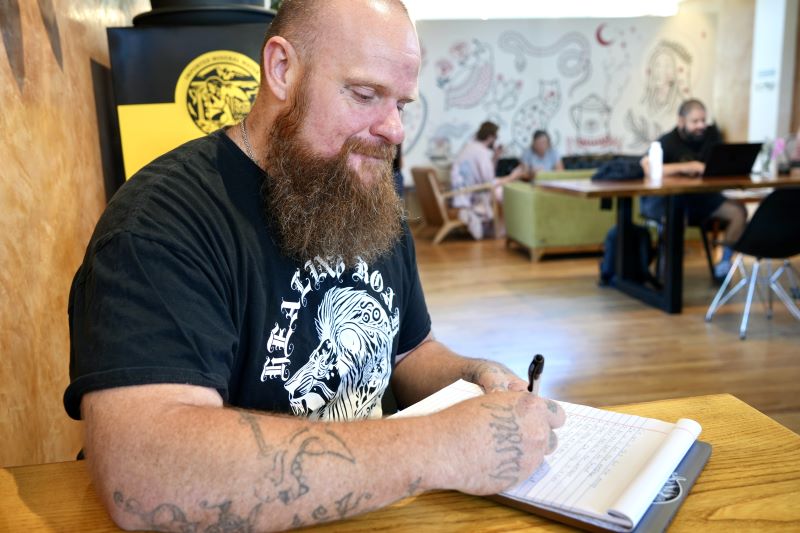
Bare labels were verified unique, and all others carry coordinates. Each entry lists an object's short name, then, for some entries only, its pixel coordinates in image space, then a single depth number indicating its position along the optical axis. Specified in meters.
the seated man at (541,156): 8.57
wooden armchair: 7.61
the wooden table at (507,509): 0.74
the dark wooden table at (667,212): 3.98
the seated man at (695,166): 4.84
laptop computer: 4.46
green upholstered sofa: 6.25
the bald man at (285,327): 0.73
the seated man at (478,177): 7.87
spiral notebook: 0.73
